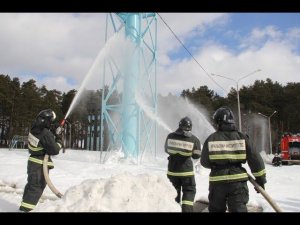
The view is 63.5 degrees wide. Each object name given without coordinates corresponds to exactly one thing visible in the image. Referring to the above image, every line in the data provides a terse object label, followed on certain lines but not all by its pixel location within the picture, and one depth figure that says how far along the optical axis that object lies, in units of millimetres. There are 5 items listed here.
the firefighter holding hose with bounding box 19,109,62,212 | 3923
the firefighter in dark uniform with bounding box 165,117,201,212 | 4103
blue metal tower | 12147
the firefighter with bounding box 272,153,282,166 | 16404
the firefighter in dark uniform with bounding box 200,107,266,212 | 3072
